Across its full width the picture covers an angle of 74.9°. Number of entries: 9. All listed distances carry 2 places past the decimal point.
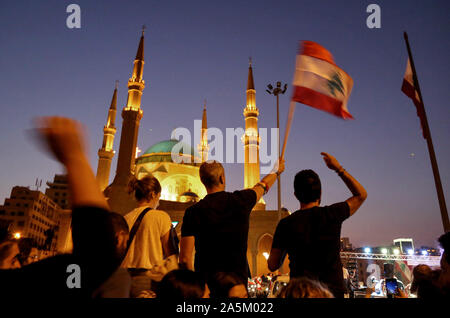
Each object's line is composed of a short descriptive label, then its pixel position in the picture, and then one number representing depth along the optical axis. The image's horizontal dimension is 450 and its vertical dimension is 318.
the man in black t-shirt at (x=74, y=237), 1.29
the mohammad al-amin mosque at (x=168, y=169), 27.56
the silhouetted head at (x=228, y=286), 2.17
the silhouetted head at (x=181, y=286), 1.85
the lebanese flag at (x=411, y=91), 9.41
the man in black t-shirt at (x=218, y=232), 2.80
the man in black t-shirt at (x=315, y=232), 2.65
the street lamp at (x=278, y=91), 20.45
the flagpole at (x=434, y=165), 7.65
